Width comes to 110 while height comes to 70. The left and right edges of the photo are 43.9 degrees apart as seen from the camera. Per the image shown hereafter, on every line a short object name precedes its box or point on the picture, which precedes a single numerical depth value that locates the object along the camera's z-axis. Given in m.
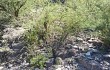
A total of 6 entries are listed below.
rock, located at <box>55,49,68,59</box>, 2.43
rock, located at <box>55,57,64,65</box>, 2.35
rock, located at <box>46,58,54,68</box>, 2.34
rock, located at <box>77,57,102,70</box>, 2.28
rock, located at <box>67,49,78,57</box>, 2.43
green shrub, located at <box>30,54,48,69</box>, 2.34
